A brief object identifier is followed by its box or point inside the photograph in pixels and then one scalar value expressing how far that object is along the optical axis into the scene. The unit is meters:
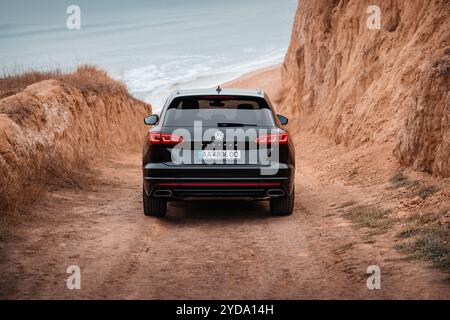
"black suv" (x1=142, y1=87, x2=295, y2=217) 8.53
